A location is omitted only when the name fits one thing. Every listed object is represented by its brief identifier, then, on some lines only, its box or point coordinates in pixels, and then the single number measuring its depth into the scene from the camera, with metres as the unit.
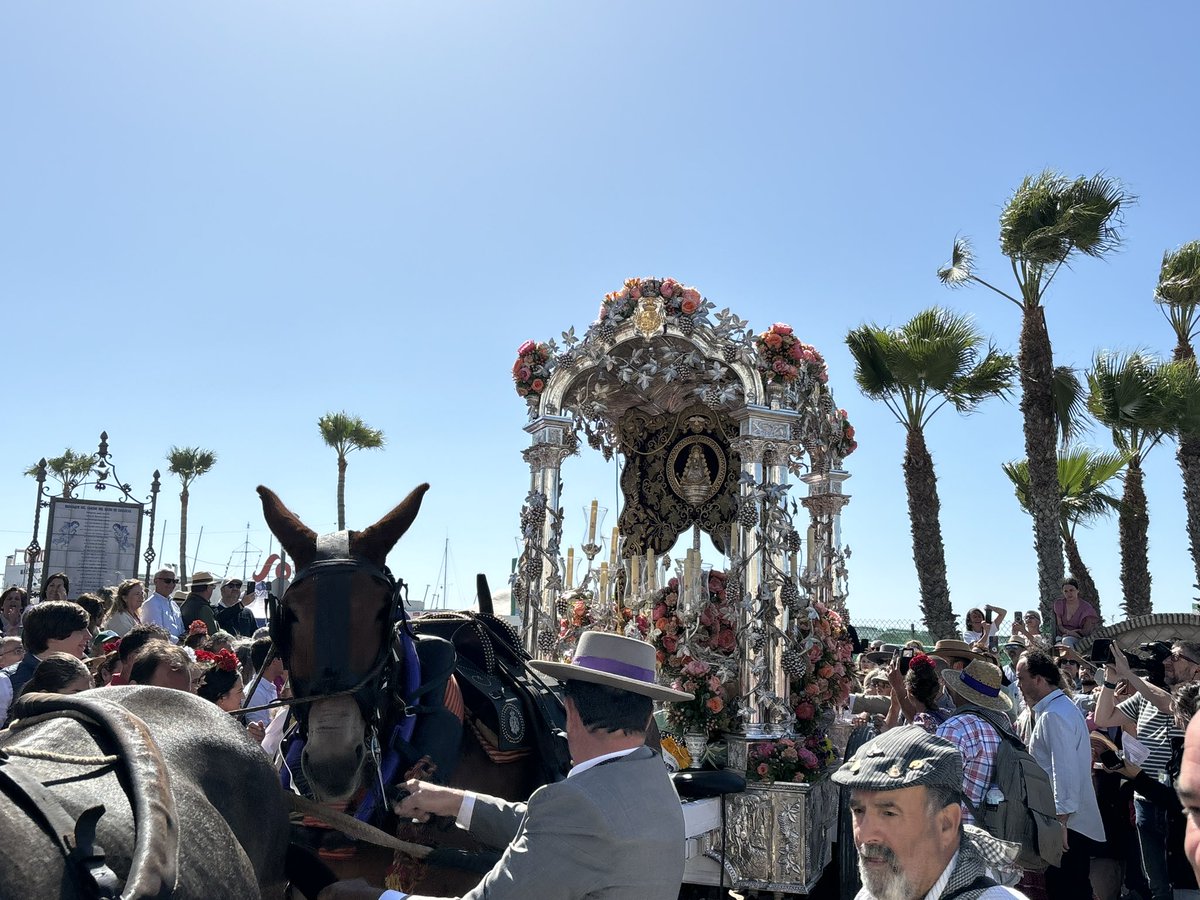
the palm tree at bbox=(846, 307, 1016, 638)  18.88
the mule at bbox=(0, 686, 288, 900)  1.82
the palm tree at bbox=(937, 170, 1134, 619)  17.22
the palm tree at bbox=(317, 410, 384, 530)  36.41
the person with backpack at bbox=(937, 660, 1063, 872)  4.79
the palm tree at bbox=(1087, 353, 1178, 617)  18.45
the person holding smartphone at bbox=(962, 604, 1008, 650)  12.60
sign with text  13.72
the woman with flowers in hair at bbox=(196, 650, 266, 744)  4.83
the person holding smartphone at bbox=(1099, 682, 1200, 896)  5.79
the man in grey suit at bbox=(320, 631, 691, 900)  2.42
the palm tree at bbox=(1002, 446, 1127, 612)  24.75
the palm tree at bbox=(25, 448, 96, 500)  42.53
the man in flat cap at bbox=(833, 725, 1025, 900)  2.03
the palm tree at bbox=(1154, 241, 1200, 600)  18.83
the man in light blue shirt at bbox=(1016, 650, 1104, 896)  6.20
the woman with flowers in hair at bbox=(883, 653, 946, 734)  5.57
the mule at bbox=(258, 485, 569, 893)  3.33
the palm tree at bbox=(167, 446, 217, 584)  41.94
